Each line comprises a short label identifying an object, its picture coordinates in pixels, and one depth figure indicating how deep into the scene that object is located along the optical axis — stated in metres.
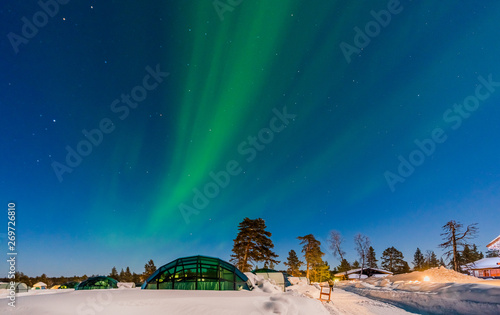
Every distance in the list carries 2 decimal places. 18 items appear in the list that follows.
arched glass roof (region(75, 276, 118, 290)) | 23.48
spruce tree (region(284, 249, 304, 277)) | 81.16
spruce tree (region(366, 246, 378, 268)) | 88.36
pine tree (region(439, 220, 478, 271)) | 38.28
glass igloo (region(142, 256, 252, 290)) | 12.30
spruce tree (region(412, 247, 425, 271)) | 101.56
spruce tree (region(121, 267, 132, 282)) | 77.81
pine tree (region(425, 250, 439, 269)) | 100.26
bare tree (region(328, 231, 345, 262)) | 67.89
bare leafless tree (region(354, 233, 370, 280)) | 68.25
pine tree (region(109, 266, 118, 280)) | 85.84
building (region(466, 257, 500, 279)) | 50.53
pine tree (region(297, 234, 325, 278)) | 58.78
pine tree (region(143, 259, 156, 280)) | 61.33
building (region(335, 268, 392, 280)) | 75.25
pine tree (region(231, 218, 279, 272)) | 41.44
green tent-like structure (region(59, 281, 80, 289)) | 34.56
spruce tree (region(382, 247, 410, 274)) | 86.71
